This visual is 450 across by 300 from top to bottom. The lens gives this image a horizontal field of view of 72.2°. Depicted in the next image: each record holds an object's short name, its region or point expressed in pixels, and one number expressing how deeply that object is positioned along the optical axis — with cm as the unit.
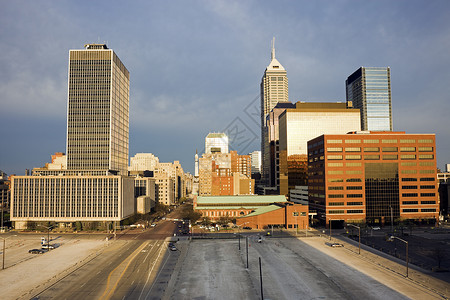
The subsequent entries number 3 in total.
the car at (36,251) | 8688
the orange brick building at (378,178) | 13200
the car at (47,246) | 9181
